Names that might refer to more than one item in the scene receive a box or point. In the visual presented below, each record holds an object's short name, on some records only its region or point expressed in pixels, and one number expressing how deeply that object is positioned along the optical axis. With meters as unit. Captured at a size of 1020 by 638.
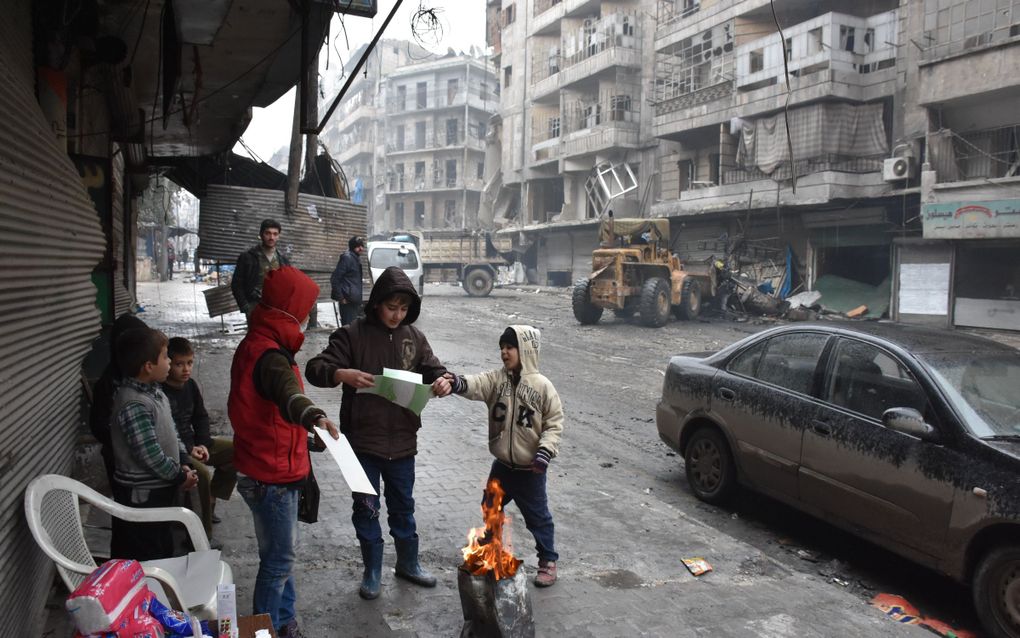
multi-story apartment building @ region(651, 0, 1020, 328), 18.05
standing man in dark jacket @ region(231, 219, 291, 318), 7.70
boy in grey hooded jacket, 3.80
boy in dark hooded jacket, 3.51
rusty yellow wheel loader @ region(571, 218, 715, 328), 17.42
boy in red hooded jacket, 2.82
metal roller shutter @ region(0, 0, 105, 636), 2.57
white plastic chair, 2.48
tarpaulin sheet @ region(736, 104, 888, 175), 21.59
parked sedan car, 3.66
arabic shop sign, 17.06
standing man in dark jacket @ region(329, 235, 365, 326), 9.87
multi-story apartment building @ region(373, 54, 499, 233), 59.52
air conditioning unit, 19.58
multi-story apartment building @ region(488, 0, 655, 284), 32.78
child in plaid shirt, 2.98
